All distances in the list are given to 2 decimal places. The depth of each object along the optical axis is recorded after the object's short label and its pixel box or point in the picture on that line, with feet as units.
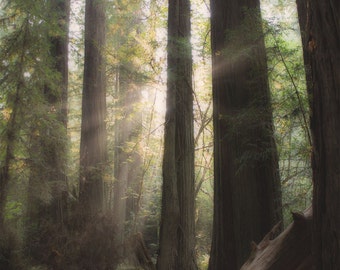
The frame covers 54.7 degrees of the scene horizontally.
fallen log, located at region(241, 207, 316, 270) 7.93
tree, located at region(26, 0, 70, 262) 20.29
